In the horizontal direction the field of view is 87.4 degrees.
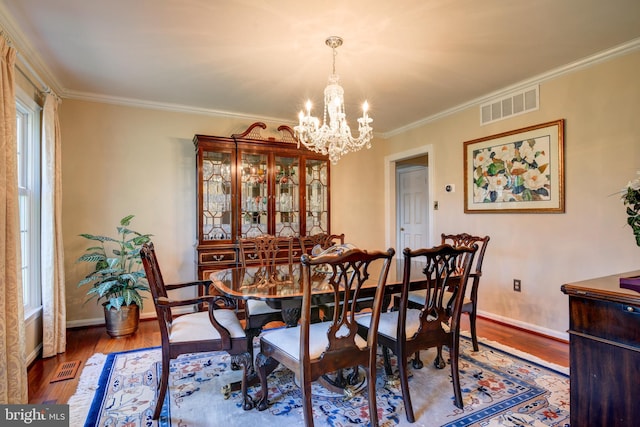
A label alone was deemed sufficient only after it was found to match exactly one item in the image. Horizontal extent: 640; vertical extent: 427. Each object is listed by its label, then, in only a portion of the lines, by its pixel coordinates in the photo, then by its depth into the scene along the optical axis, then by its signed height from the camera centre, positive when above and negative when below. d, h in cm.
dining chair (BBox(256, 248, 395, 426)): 159 -69
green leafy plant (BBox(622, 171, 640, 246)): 154 +5
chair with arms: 188 -70
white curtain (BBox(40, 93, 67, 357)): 282 -27
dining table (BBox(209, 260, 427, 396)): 192 -45
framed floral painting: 311 +42
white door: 548 +10
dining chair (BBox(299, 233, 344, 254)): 365 -29
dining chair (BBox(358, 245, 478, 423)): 187 -68
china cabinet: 376 +29
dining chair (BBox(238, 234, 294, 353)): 233 -48
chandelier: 259 +70
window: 277 +17
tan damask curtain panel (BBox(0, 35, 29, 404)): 186 -25
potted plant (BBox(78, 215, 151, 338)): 314 -67
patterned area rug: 188 -115
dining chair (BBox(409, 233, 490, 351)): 270 -72
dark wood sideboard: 136 -61
